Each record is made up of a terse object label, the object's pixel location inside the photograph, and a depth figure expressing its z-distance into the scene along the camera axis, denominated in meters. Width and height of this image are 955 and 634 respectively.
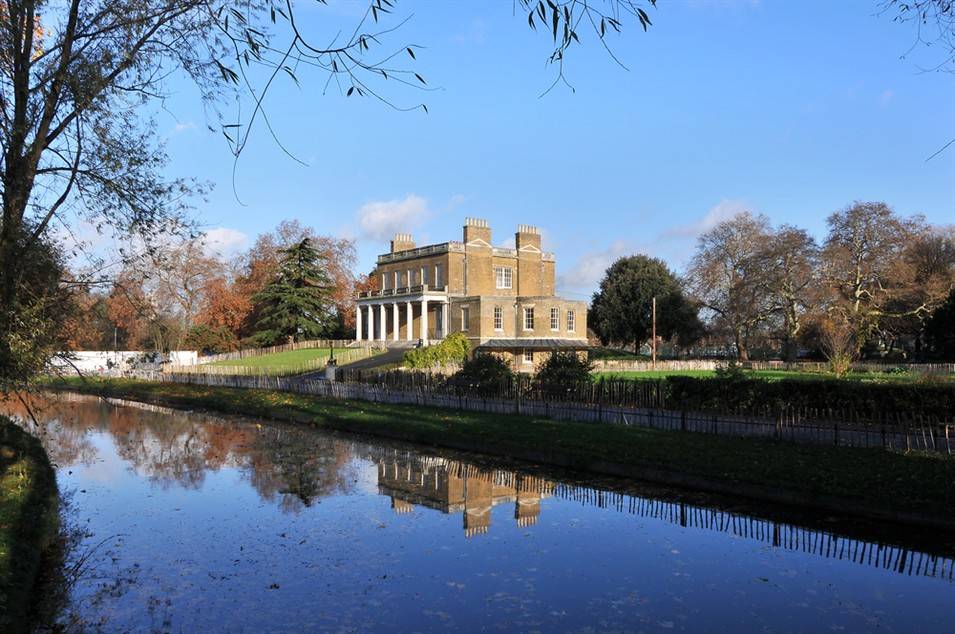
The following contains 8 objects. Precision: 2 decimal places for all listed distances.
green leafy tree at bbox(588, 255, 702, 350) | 74.88
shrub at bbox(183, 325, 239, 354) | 68.56
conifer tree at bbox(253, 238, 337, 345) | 68.94
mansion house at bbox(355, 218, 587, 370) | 58.59
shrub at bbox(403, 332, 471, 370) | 43.00
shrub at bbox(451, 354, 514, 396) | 27.70
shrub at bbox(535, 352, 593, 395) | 25.30
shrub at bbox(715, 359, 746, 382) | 21.11
